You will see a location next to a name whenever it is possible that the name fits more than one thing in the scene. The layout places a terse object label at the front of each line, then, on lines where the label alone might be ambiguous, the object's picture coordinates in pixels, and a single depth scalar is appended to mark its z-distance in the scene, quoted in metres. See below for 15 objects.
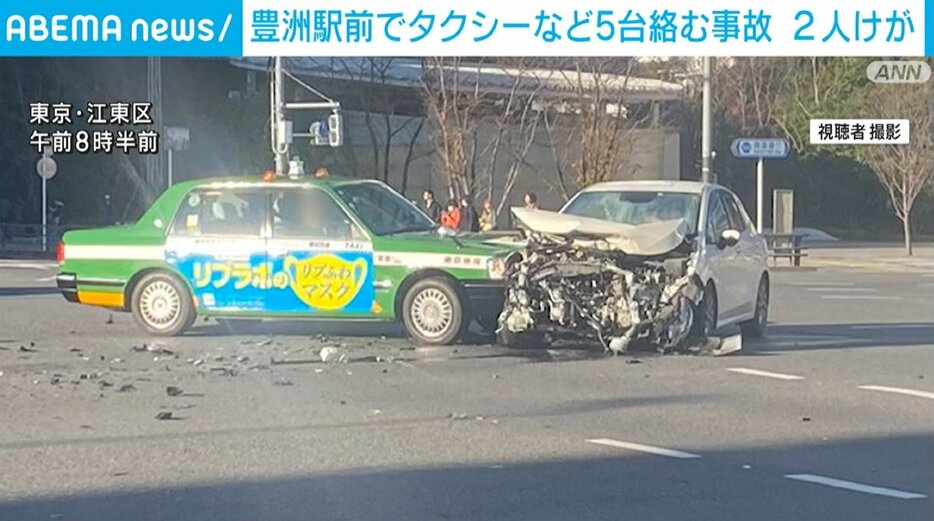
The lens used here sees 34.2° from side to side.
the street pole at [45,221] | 38.82
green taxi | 14.62
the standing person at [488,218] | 23.95
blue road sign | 33.22
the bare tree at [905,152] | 31.72
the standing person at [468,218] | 22.05
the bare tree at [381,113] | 38.84
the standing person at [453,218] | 21.31
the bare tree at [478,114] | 35.88
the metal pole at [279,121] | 26.92
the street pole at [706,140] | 30.52
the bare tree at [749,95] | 45.62
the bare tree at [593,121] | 36.22
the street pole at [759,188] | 32.53
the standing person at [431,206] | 22.39
